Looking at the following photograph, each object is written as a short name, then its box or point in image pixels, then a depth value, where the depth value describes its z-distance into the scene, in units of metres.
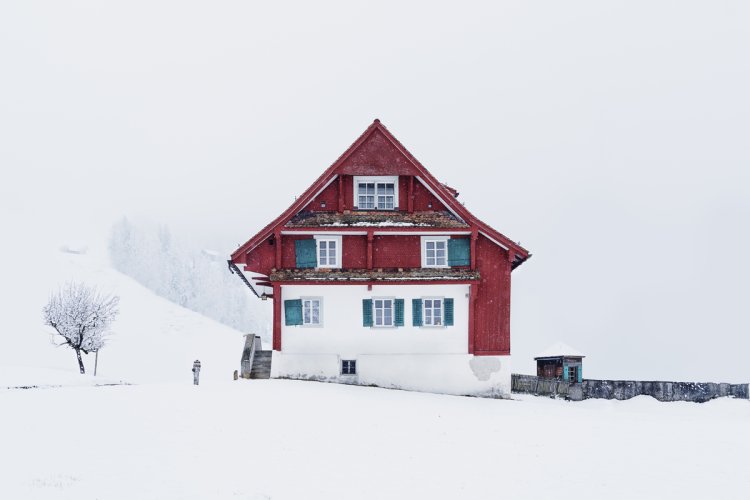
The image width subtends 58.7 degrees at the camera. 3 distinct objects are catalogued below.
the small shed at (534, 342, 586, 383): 38.69
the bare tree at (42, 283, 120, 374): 41.09
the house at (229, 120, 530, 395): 30.69
